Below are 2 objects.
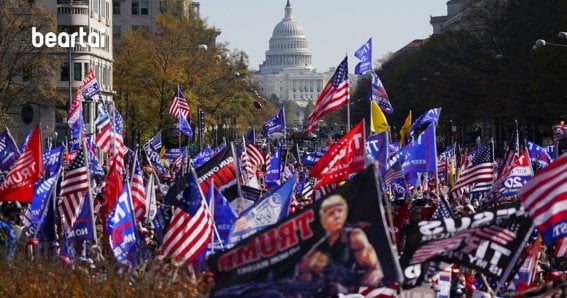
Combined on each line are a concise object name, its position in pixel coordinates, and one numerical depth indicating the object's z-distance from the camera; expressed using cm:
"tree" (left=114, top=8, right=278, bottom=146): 9394
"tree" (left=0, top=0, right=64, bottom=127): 8112
